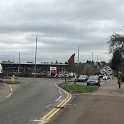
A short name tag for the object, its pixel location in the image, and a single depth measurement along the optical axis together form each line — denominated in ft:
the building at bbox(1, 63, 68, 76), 388.76
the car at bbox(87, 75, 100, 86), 135.55
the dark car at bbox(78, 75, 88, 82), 177.85
